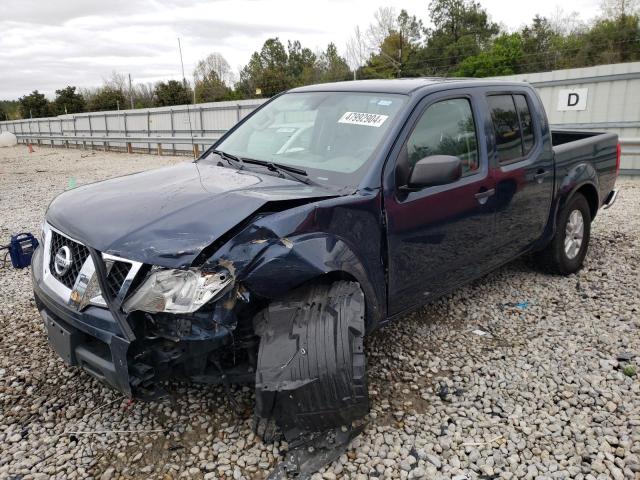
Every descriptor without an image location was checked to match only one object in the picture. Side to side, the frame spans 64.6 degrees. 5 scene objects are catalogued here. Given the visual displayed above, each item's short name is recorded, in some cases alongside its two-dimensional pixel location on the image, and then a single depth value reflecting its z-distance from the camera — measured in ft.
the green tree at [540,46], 127.44
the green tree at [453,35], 152.66
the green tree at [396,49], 151.43
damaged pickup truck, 7.66
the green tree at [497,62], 123.75
